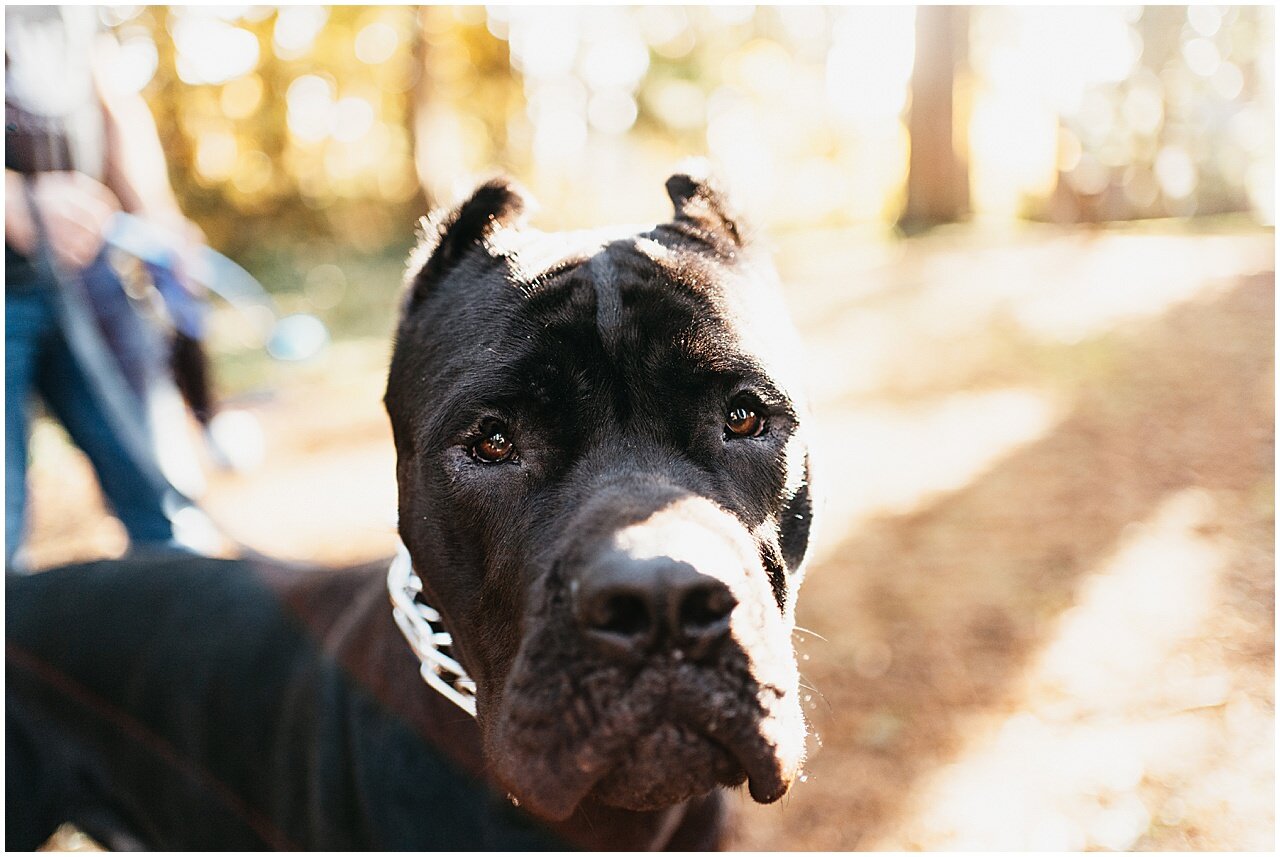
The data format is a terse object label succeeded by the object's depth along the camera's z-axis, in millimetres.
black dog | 442
